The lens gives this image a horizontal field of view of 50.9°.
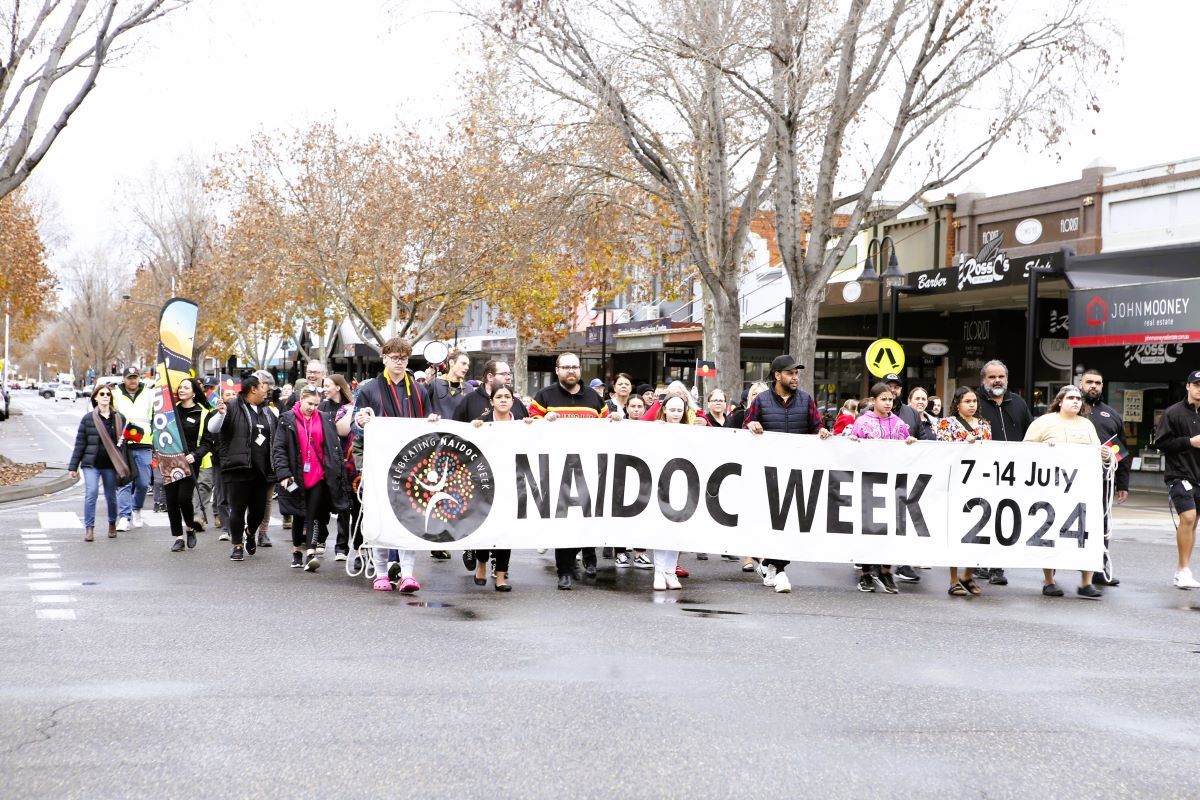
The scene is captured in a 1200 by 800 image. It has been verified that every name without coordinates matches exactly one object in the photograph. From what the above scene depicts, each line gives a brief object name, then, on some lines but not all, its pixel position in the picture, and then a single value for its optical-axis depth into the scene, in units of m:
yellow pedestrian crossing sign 19.94
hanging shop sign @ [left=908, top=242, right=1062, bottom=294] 21.83
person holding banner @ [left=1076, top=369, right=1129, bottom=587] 11.07
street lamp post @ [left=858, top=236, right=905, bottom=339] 23.11
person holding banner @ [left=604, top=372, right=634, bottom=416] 12.35
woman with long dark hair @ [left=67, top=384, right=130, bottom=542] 13.49
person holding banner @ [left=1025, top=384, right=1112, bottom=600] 10.75
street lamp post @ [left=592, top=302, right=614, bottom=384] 36.25
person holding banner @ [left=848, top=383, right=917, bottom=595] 10.59
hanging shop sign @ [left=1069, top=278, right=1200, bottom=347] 20.17
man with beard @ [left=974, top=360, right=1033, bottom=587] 11.02
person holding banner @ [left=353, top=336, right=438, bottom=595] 10.04
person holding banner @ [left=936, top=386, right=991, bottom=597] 10.79
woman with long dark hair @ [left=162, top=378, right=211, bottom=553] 12.69
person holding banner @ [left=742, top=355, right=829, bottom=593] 10.64
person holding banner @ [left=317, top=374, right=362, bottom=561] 10.74
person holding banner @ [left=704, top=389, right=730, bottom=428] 12.82
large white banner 10.29
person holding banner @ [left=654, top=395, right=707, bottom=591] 10.19
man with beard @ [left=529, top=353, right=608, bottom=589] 10.30
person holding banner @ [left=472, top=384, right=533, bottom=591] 10.15
